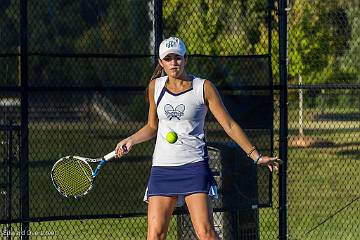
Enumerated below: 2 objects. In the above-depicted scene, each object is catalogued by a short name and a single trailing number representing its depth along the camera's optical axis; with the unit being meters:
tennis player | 13.66
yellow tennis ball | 13.68
